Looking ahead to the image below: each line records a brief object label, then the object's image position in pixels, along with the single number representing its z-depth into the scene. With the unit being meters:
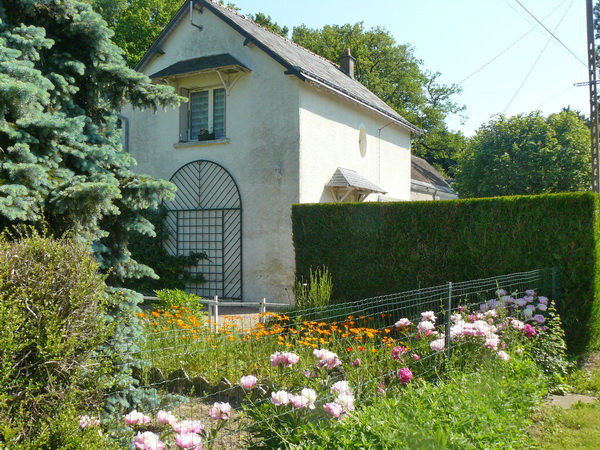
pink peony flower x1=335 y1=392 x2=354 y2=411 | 3.45
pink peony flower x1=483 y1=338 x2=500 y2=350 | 5.01
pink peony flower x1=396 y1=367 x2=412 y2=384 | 4.34
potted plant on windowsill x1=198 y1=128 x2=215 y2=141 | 13.97
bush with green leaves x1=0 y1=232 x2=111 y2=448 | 2.73
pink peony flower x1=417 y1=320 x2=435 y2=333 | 5.21
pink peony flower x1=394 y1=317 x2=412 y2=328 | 5.42
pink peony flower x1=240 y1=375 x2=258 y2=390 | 3.54
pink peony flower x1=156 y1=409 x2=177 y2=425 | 3.06
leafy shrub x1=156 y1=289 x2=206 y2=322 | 8.19
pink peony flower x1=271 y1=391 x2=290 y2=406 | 3.32
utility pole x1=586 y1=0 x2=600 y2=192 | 13.54
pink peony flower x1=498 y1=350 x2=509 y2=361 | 4.94
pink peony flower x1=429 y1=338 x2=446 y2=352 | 4.85
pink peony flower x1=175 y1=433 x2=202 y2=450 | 2.77
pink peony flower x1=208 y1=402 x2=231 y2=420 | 3.18
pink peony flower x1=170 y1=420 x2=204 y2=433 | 2.92
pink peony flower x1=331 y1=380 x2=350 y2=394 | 3.58
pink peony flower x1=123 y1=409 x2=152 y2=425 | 3.13
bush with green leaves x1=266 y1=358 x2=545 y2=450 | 3.26
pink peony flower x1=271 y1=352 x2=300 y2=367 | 3.84
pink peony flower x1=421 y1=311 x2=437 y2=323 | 5.65
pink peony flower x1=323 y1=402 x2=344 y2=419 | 3.31
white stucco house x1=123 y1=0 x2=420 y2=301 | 12.79
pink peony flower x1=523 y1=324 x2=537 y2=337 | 5.91
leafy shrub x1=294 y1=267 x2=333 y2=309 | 8.48
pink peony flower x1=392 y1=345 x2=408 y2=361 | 4.80
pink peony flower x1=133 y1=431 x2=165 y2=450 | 2.80
